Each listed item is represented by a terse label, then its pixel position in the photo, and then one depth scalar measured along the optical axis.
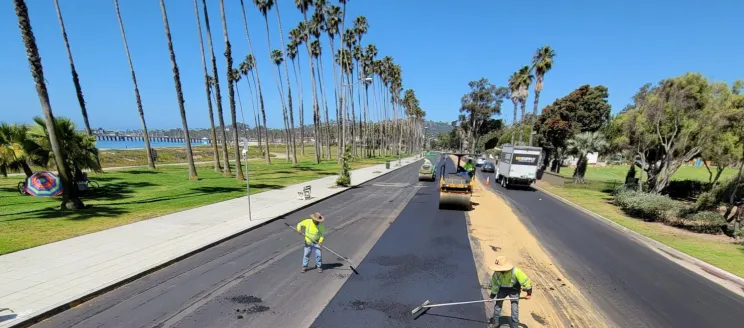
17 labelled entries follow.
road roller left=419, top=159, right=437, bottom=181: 28.89
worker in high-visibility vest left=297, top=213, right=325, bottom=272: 7.87
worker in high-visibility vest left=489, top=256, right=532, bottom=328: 5.61
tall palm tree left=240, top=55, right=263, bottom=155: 69.17
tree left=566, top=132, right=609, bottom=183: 30.41
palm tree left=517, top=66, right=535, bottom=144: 41.16
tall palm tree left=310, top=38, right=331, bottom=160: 50.06
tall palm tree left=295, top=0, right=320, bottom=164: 39.00
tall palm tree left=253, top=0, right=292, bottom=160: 35.00
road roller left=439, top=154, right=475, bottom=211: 15.70
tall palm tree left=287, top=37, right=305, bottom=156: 49.97
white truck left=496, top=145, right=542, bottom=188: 24.64
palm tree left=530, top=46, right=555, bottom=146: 35.88
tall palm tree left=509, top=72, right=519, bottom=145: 43.66
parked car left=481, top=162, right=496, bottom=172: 42.44
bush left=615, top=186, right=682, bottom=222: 15.17
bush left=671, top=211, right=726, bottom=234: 13.38
